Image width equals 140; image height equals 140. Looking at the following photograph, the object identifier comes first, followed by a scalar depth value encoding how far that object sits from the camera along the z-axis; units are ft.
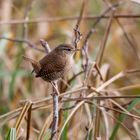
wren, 19.67
